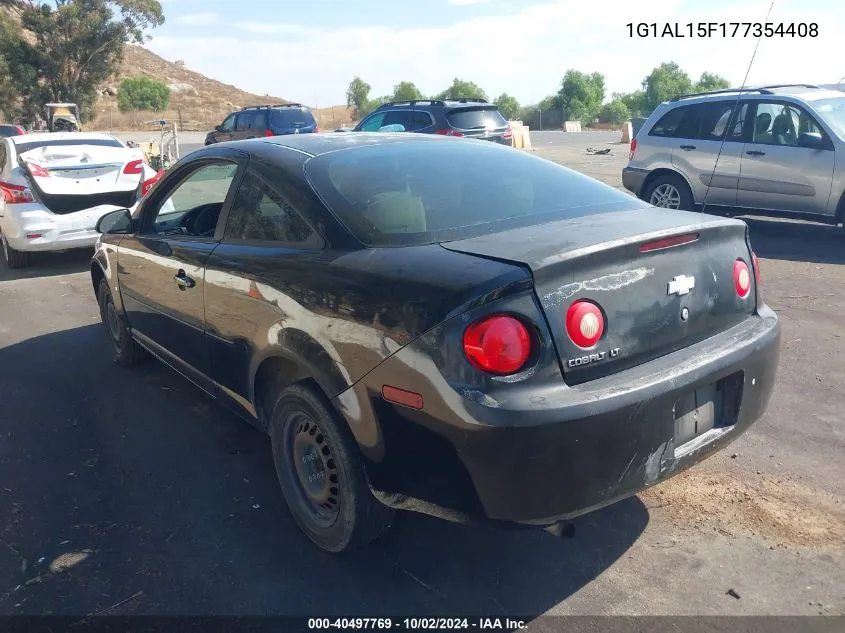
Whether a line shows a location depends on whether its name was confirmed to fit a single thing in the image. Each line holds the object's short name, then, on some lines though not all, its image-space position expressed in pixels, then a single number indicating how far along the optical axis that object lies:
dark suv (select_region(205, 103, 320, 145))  20.81
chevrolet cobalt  2.39
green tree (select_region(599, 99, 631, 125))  70.94
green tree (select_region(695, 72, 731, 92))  73.19
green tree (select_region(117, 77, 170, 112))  69.50
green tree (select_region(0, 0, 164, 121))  41.25
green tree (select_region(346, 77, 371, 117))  81.62
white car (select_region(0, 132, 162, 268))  8.70
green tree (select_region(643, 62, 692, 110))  75.81
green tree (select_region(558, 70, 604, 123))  69.56
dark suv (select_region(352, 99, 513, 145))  15.13
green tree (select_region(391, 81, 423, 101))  74.94
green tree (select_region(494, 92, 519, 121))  72.46
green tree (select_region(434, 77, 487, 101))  73.44
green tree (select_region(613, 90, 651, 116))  77.68
